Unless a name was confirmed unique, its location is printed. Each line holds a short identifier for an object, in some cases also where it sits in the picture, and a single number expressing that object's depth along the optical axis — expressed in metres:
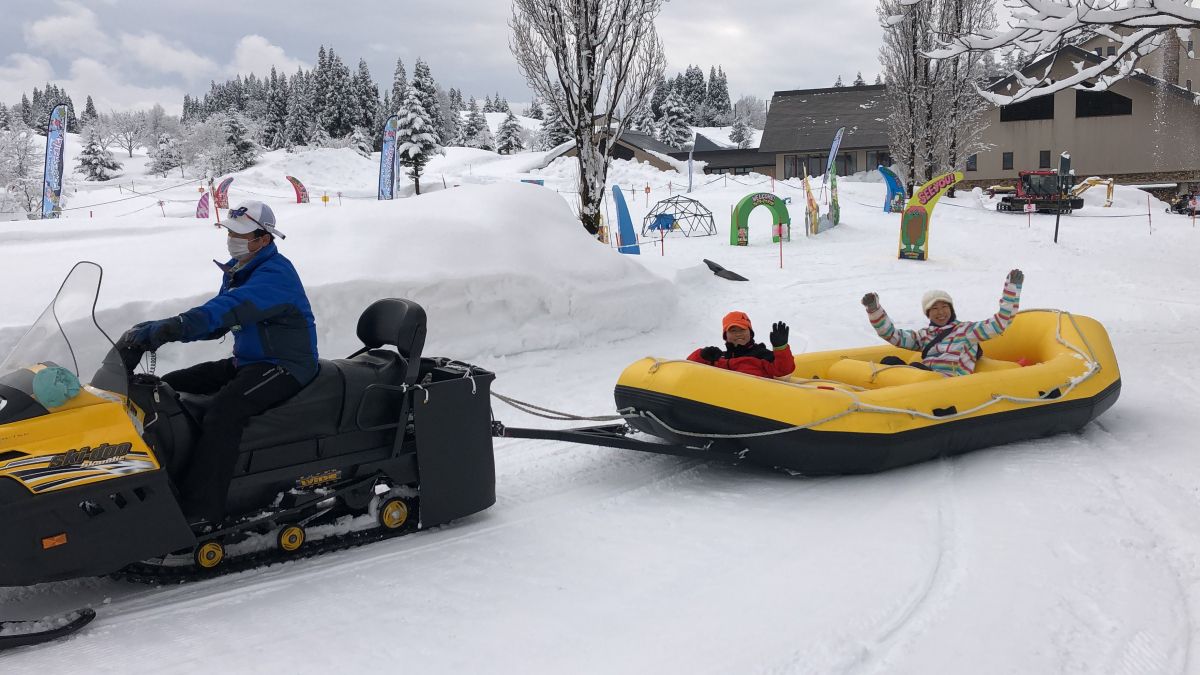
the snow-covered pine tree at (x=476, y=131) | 73.94
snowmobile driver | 3.64
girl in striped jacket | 6.43
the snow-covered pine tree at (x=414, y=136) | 45.38
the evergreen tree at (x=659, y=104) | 67.38
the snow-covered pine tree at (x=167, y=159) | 65.31
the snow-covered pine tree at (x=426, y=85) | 54.19
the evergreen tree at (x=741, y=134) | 75.19
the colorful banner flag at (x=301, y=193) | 30.99
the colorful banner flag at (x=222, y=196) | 27.15
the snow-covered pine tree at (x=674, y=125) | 65.44
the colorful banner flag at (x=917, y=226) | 16.67
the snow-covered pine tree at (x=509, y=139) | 66.19
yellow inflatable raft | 5.05
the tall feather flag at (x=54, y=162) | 20.94
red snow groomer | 27.61
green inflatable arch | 19.23
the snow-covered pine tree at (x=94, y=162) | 58.28
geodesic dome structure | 23.00
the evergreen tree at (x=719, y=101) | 92.93
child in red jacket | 5.84
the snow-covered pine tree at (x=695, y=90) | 90.75
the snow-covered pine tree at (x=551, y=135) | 56.16
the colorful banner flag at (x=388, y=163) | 26.00
